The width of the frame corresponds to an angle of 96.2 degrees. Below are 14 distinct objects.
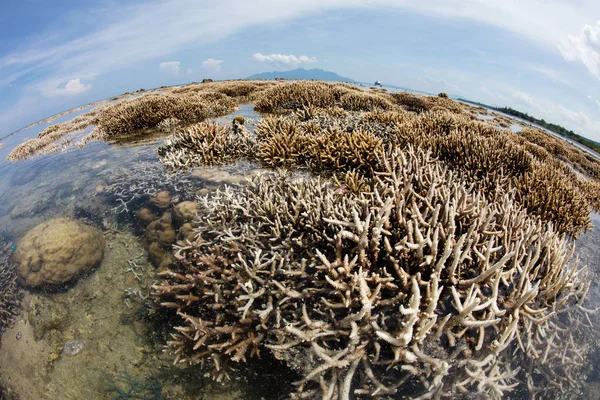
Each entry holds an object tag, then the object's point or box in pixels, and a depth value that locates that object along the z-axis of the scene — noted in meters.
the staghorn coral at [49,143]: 10.58
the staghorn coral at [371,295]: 2.24
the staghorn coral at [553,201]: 4.79
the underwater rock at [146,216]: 4.33
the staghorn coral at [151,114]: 10.09
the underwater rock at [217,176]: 4.89
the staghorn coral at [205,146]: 5.82
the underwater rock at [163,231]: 4.01
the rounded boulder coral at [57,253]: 3.84
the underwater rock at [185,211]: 4.16
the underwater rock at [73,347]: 3.19
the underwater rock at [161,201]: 4.53
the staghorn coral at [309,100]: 11.90
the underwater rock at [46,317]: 3.41
